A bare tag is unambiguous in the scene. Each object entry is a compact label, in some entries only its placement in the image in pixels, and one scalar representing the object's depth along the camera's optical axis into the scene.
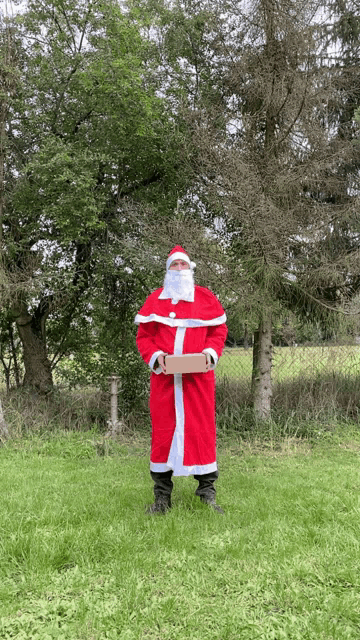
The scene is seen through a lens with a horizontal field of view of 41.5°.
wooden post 6.31
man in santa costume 3.54
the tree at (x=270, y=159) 6.19
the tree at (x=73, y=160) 6.28
